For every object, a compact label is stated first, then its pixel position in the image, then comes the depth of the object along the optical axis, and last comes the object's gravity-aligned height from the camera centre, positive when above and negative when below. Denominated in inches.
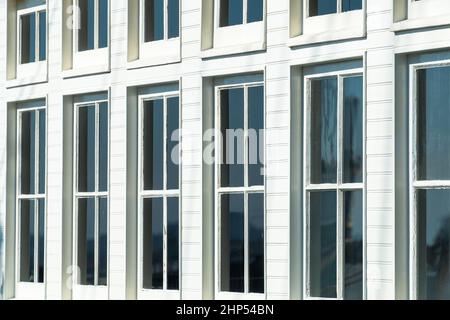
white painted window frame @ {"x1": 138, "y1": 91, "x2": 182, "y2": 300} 711.1 -4.9
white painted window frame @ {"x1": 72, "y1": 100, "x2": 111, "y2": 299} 757.3 -12.2
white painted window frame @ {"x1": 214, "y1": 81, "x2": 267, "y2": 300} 658.8 -2.1
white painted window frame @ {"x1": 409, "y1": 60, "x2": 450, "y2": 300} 576.4 +2.4
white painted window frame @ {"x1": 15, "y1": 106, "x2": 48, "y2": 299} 813.2 -17.4
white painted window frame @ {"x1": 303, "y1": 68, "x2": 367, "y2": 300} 597.9 -0.1
